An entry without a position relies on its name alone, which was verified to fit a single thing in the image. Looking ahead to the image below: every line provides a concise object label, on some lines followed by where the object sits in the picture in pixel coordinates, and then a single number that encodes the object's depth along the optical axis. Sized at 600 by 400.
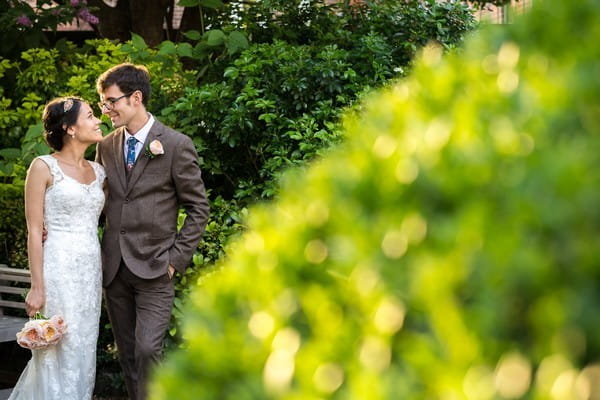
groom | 6.06
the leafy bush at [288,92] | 8.17
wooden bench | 7.53
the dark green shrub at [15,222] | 8.75
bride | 6.09
